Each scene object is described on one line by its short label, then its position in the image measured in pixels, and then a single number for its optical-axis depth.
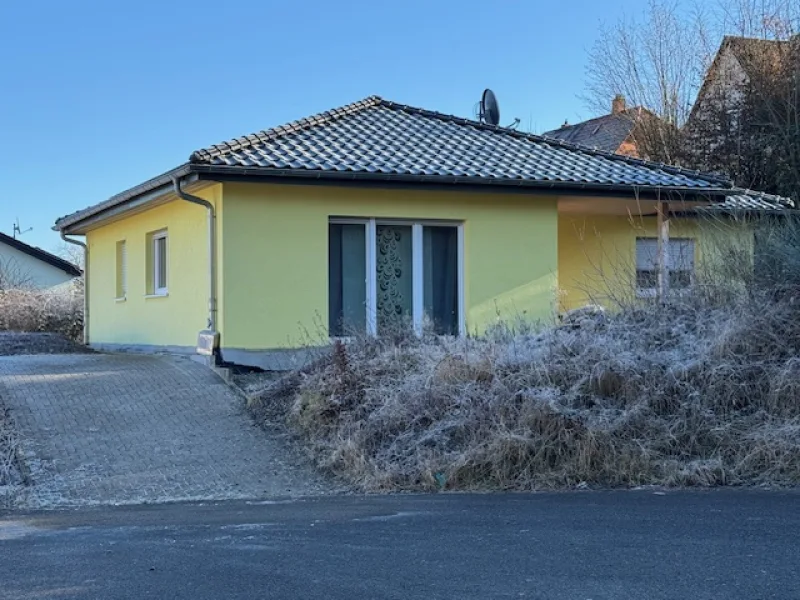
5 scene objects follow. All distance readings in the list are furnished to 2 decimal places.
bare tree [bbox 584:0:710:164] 27.95
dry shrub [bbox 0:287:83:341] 25.02
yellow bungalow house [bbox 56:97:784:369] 13.60
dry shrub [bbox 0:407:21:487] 8.98
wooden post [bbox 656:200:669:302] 12.39
